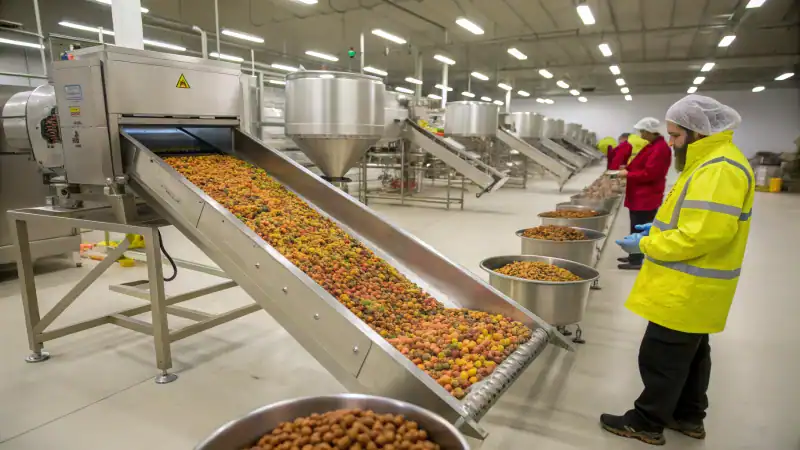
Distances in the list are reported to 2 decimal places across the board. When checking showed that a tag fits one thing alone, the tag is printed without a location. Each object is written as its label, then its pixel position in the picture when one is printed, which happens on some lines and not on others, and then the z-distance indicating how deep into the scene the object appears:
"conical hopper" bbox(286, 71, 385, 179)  4.35
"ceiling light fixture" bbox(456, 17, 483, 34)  8.53
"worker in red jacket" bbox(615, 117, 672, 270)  4.38
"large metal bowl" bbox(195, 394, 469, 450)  1.28
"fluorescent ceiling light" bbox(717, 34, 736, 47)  10.52
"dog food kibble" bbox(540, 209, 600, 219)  4.46
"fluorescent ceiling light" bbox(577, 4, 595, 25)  8.13
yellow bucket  12.44
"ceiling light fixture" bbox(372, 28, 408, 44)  9.09
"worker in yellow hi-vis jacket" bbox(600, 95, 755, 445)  1.81
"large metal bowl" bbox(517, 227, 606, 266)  3.34
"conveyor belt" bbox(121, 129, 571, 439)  1.58
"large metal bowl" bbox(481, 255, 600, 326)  2.52
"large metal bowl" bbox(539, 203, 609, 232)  4.18
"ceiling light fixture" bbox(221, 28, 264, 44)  9.29
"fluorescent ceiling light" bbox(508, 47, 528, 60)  11.33
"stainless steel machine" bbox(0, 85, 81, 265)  2.82
